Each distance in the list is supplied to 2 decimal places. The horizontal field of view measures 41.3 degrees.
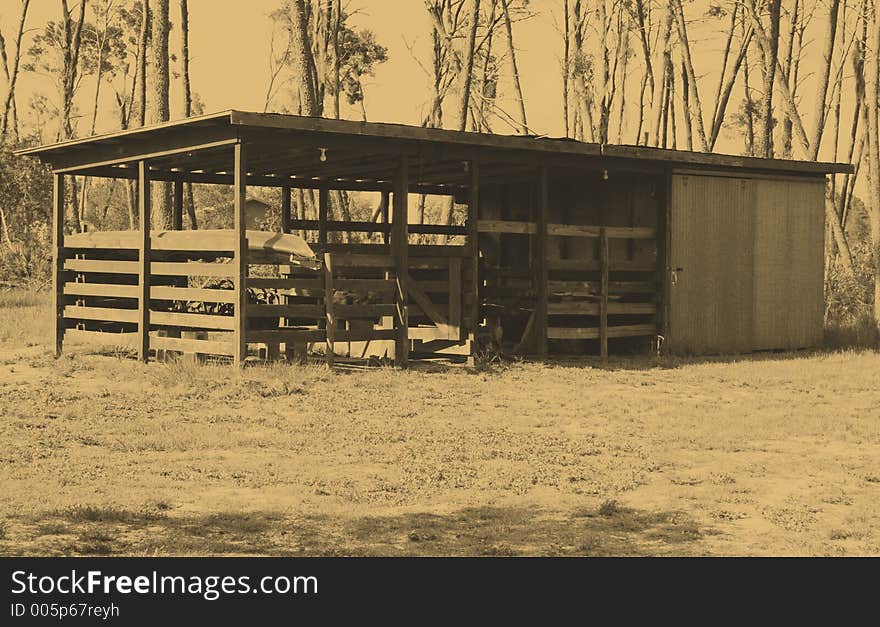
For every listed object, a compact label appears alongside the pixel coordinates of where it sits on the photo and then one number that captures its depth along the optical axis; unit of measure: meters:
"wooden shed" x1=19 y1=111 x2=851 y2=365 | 15.34
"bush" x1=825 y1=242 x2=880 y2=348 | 22.61
